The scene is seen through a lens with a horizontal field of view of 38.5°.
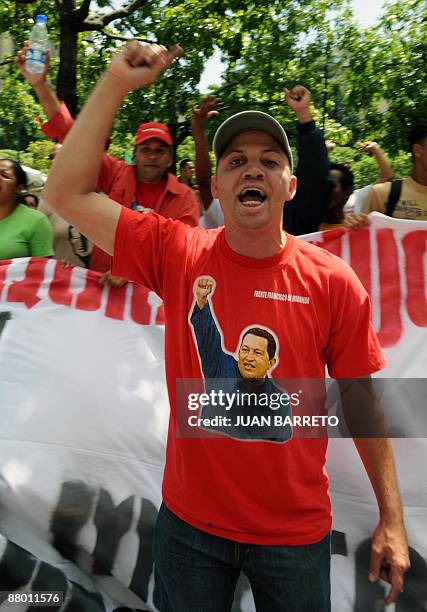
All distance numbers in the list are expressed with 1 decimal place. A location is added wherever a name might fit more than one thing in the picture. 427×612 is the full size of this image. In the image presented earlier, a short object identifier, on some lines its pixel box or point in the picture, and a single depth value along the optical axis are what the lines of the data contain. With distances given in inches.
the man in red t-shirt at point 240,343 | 65.2
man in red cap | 140.8
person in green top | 134.0
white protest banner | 96.5
